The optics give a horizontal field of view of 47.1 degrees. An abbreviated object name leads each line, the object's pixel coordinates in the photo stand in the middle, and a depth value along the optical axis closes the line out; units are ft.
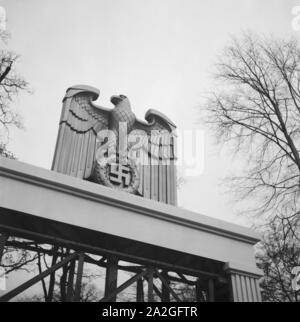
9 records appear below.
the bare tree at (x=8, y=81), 24.97
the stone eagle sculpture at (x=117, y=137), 15.70
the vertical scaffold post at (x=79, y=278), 11.46
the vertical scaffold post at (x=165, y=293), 15.44
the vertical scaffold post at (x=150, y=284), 12.70
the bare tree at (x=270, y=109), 23.65
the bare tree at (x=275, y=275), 34.94
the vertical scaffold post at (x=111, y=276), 12.54
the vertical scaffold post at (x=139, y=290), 15.79
